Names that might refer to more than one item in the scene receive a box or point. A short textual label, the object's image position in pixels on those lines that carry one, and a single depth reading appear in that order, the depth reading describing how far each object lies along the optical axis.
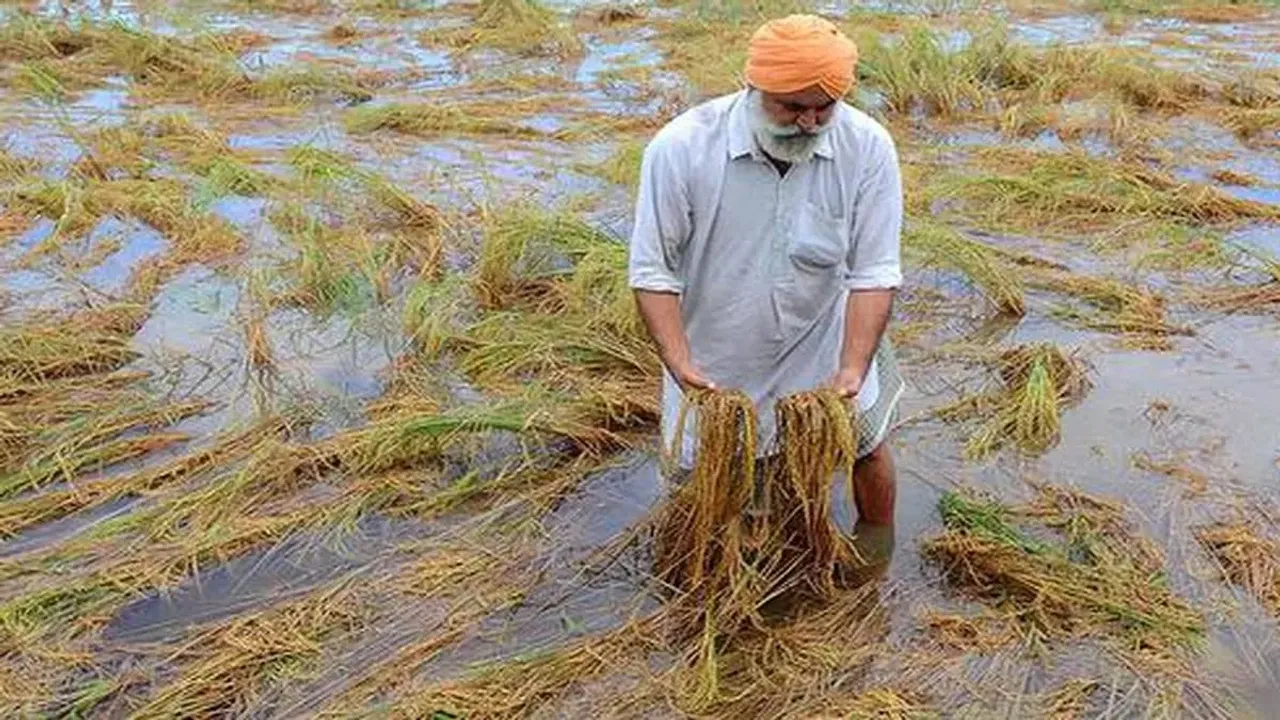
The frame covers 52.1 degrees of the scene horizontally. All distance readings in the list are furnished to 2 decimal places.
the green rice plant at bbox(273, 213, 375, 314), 5.20
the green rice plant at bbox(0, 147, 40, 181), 6.70
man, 2.79
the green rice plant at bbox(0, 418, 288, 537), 3.64
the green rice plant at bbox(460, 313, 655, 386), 4.50
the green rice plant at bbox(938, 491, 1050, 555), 3.49
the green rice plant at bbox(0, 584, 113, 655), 3.09
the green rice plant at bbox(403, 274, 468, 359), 4.72
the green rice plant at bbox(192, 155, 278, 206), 6.44
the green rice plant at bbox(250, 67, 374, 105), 8.51
